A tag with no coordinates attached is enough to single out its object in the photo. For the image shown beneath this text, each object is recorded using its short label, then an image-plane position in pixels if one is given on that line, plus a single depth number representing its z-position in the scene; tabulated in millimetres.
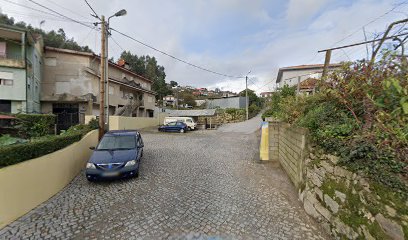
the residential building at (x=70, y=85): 20531
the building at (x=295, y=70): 31906
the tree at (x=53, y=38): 27244
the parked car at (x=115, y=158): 5905
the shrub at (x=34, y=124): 13205
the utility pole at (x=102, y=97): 10102
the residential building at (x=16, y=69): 15867
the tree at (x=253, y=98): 44638
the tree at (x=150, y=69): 47531
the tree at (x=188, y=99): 58906
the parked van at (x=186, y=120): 25172
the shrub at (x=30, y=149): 3987
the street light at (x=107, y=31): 10970
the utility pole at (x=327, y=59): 7965
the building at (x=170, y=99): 72100
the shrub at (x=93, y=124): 11123
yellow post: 8633
